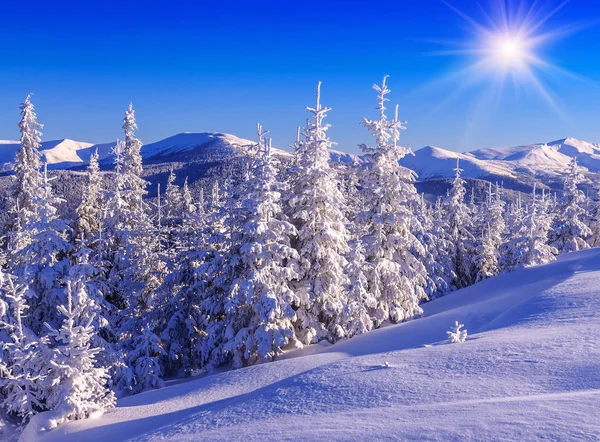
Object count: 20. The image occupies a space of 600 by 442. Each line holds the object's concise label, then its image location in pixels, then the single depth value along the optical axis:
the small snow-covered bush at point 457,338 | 12.74
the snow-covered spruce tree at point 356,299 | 20.20
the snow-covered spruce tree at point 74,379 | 12.17
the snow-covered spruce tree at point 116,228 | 23.98
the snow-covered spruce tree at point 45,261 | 18.36
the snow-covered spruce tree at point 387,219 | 22.31
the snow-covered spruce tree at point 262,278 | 17.98
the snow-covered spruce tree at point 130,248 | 22.47
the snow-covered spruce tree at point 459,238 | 40.47
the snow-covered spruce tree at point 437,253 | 35.47
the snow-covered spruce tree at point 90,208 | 28.41
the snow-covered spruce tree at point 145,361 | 18.95
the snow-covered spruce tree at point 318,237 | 19.56
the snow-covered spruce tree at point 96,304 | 17.55
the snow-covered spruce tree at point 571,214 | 38.31
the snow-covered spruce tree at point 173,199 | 43.22
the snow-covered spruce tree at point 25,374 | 12.84
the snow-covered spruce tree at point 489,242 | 39.75
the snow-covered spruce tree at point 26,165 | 26.70
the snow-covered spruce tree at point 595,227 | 43.27
